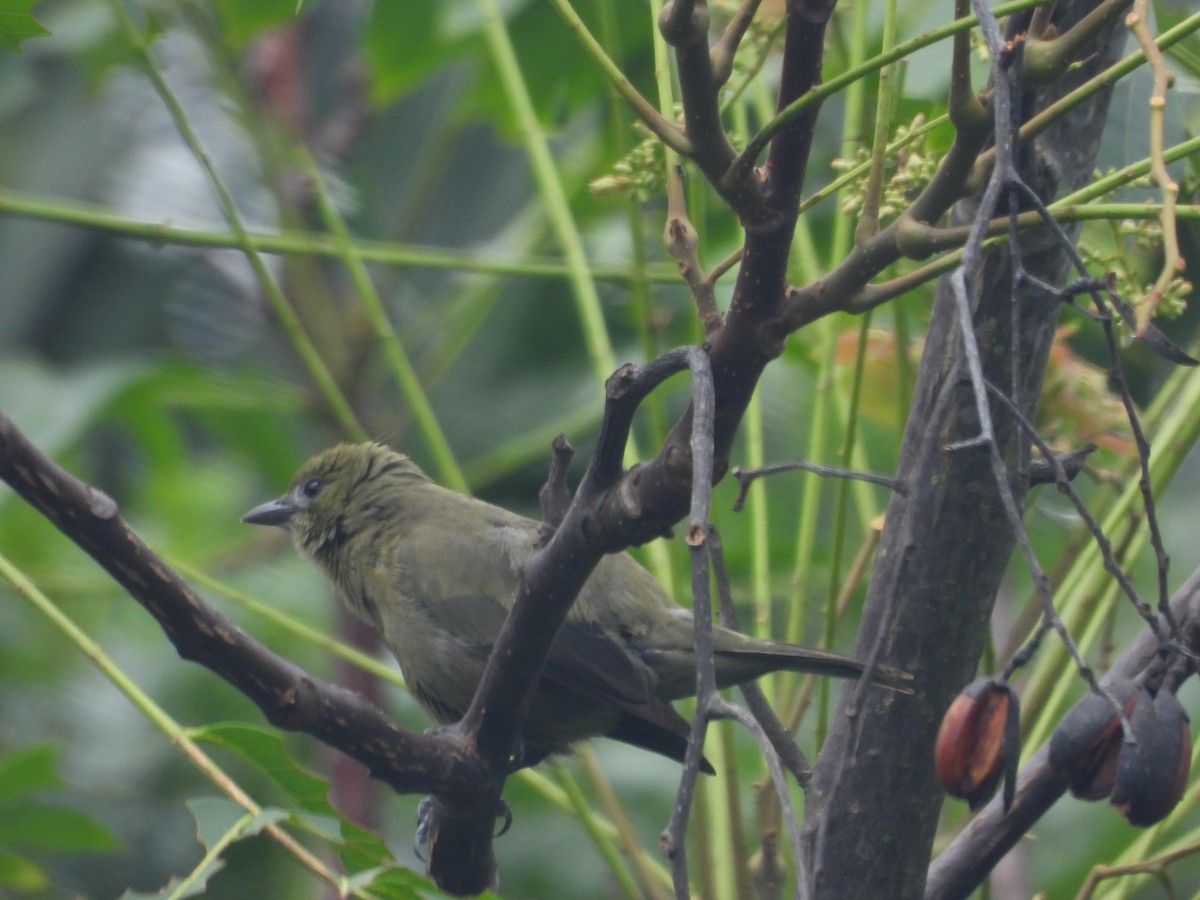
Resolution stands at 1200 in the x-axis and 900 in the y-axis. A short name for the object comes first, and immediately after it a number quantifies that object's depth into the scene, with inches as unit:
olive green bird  259.0
